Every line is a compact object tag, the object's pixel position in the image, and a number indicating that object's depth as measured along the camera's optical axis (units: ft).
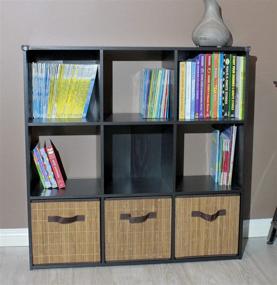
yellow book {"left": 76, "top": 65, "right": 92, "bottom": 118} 8.38
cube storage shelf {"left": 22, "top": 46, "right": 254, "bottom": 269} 8.29
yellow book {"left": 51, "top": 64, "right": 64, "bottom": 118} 8.32
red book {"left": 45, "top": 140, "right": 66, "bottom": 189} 8.53
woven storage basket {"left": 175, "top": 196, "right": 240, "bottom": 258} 8.61
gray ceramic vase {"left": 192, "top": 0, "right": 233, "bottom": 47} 8.48
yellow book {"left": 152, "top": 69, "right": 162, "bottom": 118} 8.46
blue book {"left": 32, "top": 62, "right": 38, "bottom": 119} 8.33
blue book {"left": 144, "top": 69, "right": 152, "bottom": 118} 8.51
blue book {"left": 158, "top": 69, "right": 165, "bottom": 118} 8.45
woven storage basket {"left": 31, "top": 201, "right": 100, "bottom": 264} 8.32
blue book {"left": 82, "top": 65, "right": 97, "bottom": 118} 8.38
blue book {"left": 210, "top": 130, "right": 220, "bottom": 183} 8.90
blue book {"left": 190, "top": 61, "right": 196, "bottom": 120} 8.36
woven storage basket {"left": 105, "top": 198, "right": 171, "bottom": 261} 8.45
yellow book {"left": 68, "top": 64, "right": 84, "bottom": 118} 8.36
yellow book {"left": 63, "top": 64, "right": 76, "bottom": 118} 8.34
